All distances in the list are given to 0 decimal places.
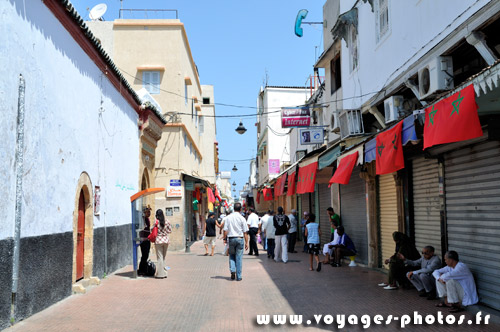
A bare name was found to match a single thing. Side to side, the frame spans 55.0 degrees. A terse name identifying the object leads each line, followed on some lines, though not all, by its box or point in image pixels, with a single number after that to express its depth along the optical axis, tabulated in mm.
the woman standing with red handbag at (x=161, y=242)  12031
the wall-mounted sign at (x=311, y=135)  19734
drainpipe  6766
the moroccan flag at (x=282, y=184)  21281
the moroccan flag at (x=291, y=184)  18773
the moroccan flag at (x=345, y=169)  11133
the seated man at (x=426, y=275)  8586
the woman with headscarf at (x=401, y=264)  9599
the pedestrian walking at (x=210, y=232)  18625
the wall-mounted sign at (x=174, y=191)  21498
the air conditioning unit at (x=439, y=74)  8539
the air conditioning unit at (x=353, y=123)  13961
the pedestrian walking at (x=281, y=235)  15016
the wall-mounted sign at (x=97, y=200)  11336
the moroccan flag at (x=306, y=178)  14905
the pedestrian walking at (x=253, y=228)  18047
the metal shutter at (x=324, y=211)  19562
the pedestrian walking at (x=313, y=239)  13297
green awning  13184
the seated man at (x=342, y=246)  13977
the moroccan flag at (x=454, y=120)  5535
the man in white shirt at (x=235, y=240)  11391
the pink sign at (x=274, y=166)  41031
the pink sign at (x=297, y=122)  21828
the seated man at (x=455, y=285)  7542
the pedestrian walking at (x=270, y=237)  16750
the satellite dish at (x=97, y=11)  16828
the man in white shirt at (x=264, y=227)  17575
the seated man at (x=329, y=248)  14228
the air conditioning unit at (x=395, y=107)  11039
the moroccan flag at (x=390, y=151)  8320
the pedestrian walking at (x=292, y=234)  19203
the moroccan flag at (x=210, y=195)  31302
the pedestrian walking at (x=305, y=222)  17756
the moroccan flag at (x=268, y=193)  31334
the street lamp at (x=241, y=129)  29148
